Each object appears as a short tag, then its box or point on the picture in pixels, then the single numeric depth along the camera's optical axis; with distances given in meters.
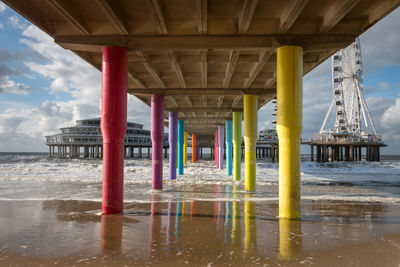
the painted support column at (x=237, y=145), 20.00
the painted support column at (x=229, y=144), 25.47
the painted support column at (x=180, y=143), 26.47
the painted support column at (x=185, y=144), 42.34
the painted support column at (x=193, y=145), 49.17
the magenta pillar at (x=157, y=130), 15.09
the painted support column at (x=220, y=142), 31.84
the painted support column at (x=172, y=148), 20.72
